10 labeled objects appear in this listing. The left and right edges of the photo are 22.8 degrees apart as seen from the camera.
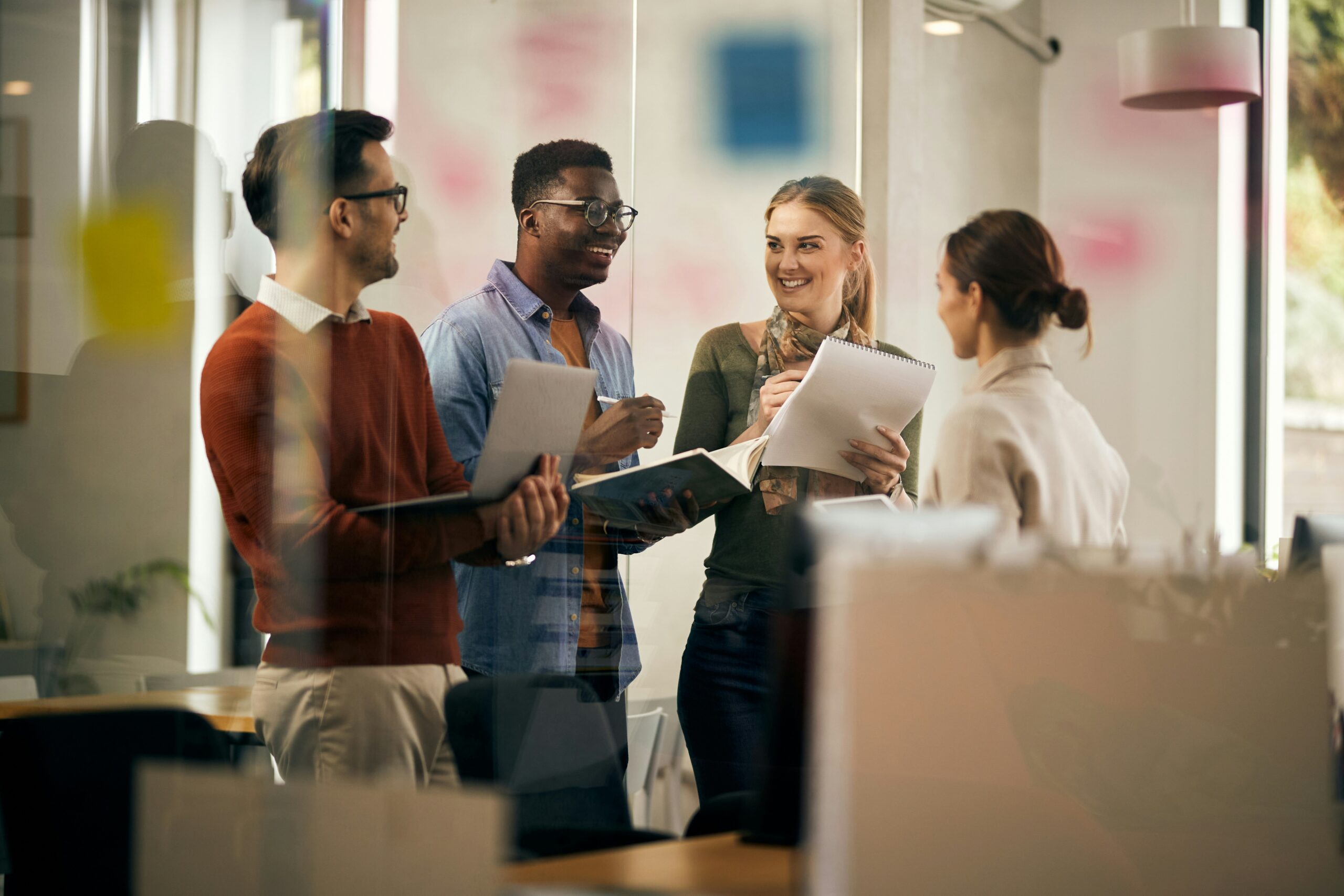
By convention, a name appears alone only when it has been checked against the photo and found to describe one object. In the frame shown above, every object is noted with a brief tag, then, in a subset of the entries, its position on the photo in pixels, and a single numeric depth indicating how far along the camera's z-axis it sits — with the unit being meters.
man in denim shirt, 5.35
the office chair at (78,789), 5.23
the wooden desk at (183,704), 5.34
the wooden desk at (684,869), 4.73
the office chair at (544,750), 5.20
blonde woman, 5.27
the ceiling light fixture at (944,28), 5.29
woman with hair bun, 5.14
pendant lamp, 5.17
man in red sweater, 5.35
